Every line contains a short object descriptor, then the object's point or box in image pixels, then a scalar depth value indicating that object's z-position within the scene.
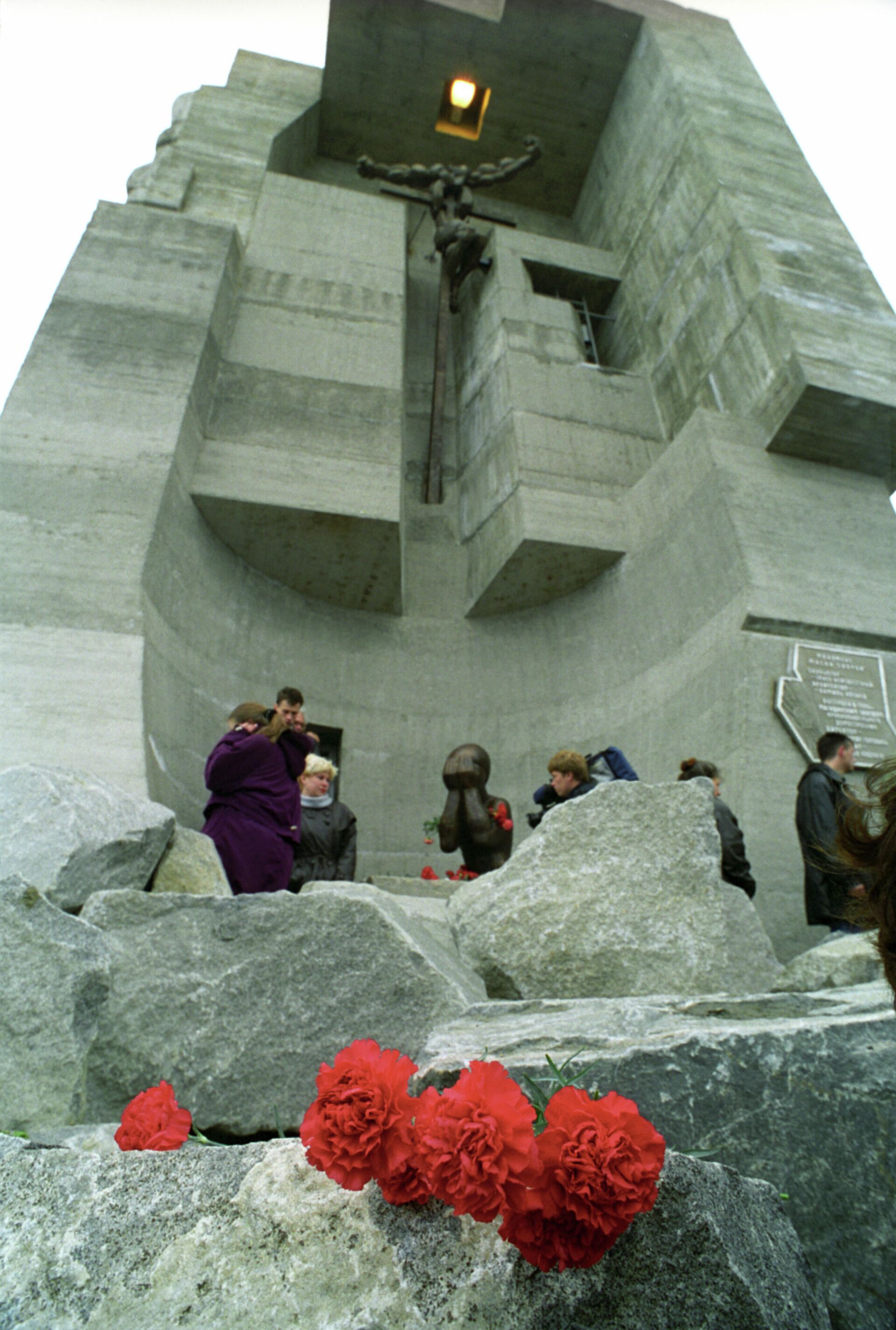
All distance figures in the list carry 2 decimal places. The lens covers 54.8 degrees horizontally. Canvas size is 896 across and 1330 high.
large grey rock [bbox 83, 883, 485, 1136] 2.75
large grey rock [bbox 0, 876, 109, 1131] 2.53
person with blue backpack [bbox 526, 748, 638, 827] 4.98
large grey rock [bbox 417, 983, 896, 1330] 1.81
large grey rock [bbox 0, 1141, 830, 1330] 1.29
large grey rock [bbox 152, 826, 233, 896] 3.99
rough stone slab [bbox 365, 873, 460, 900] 5.81
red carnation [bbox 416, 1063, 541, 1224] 1.20
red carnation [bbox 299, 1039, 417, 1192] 1.33
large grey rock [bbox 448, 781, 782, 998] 3.52
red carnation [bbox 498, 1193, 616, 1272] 1.22
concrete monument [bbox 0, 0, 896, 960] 6.68
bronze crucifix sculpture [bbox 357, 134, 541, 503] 11.52
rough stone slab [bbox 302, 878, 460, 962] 3.78
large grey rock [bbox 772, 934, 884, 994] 3.38
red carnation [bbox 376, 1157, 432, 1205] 1.36
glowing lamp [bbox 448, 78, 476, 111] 12.75
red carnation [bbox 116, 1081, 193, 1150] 1.78
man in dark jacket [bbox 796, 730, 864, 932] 4.60
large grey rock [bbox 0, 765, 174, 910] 3.38
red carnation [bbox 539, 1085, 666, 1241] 1.19
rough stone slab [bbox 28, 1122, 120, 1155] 2.21
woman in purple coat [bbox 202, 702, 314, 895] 4.45
